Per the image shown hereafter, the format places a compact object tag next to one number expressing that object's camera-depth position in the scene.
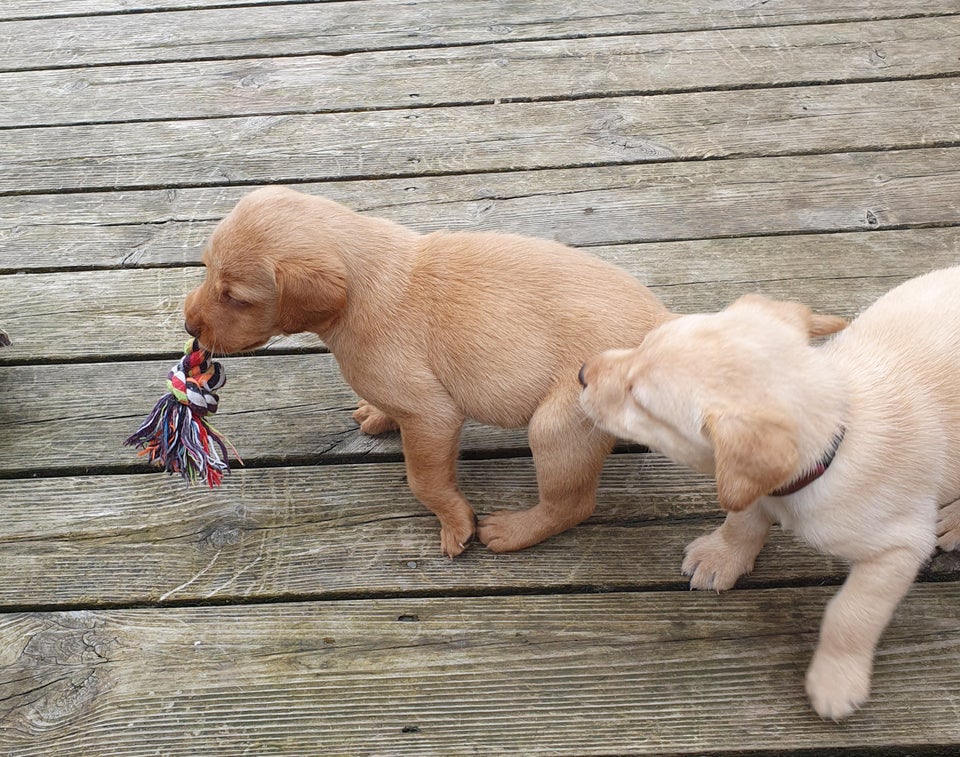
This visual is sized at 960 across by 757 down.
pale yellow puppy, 0.74
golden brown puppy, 0.84
